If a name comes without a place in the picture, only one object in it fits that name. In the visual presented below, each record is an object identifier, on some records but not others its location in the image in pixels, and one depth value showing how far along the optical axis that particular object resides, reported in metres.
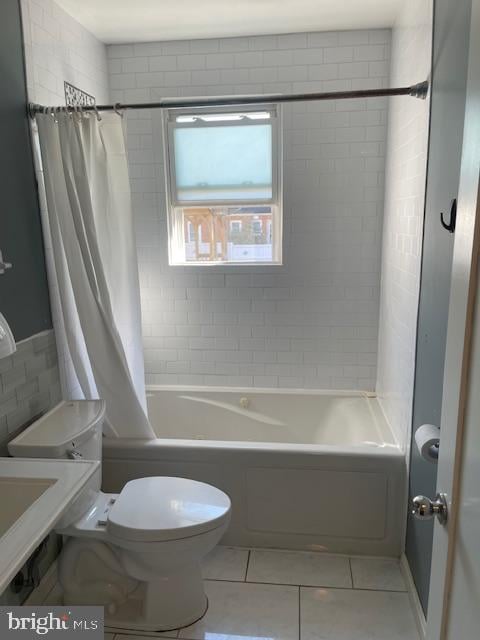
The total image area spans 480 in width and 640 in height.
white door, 0.80
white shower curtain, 2.08
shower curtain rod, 2.03
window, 3.02
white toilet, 1.74
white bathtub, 2.21
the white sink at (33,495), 1.17
